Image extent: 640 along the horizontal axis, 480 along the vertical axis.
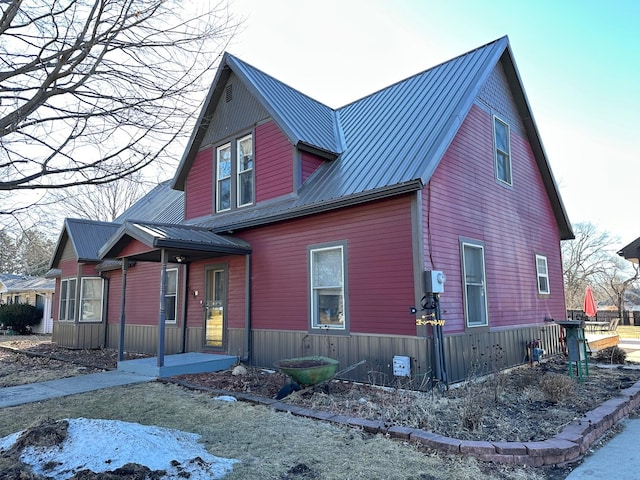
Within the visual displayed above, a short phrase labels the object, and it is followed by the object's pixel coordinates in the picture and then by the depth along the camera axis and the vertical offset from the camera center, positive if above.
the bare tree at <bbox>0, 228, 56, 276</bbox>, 7.63 +1.30
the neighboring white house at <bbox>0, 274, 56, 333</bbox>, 25.41 +0.79
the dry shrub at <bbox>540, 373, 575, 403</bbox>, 6.28 -1.32
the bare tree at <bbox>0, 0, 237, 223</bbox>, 5.66 +3.00
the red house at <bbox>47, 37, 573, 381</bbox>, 7.43 +1.43
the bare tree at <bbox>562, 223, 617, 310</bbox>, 40.50 +4.07
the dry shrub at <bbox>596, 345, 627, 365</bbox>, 10.23 -1.42
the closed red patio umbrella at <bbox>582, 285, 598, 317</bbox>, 13.30 -0.25
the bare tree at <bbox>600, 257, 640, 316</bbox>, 40.23 +2.24
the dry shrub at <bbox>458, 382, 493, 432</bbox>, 4.93 -1.34
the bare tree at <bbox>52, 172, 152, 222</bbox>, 6.83 +1.90
